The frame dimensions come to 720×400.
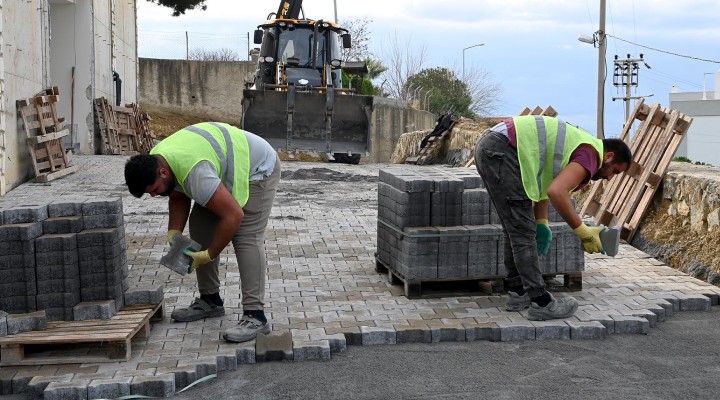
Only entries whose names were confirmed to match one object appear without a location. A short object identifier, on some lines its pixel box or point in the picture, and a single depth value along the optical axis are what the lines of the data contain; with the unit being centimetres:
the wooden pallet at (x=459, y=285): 689
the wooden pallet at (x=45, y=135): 1426
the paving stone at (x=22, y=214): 540
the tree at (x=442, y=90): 5009
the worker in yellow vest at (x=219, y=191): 526
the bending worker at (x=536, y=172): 593
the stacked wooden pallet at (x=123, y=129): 2052
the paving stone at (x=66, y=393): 471
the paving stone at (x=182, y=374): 496
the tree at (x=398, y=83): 5503
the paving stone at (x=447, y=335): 591
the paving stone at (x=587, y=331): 600
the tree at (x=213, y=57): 3922
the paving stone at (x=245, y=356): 540
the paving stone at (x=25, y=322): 521
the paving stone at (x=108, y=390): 472
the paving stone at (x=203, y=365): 509
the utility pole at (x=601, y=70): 3000
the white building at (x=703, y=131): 6644
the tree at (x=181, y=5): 2653
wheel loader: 1873
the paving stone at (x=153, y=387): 478
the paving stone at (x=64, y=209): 557
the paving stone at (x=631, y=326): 616
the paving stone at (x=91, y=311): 543
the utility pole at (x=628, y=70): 4569
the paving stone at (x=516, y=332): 595
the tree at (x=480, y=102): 5742
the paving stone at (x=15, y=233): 530
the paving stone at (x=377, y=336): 582
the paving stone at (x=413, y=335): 588
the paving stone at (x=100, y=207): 555
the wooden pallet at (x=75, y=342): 510
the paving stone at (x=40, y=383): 485
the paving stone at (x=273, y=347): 542
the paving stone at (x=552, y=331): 599
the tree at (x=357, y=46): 5219
